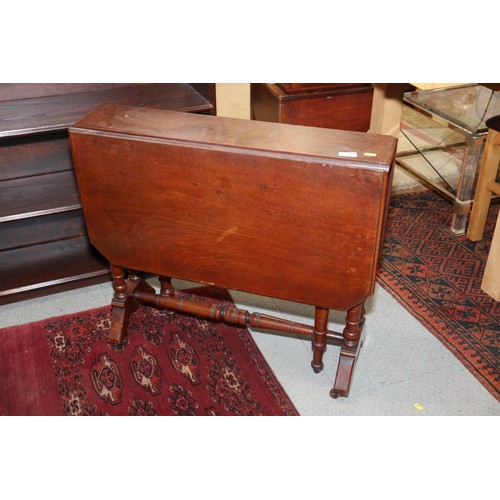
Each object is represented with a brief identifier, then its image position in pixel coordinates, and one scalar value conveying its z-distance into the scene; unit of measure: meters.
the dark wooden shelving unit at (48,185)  2.56
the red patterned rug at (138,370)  2.23
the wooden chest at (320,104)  3.27
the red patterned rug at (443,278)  2.46
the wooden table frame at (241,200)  1.83
